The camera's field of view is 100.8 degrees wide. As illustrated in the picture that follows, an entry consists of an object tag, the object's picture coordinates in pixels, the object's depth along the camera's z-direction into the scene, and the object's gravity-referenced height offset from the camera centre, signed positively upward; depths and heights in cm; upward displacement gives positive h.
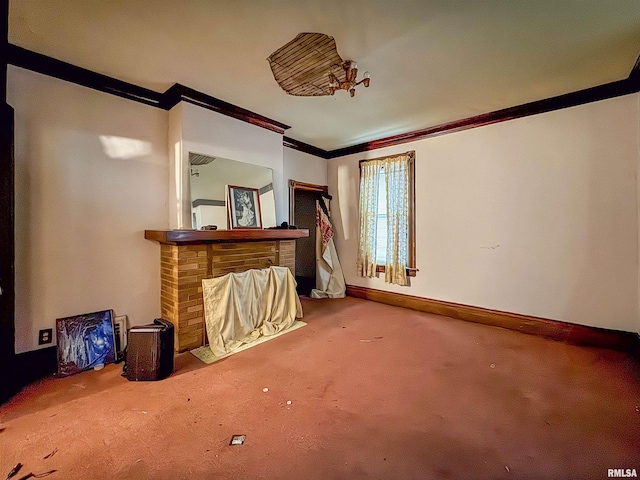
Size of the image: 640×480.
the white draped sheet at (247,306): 274 -73
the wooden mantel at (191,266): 262 -25
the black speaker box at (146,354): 214 -91
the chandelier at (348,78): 222 +142
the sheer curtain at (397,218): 412 +37
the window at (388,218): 410 +38
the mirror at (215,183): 286 +70
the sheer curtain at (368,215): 443 +45
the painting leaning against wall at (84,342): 227 -88
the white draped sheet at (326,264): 477 -40
